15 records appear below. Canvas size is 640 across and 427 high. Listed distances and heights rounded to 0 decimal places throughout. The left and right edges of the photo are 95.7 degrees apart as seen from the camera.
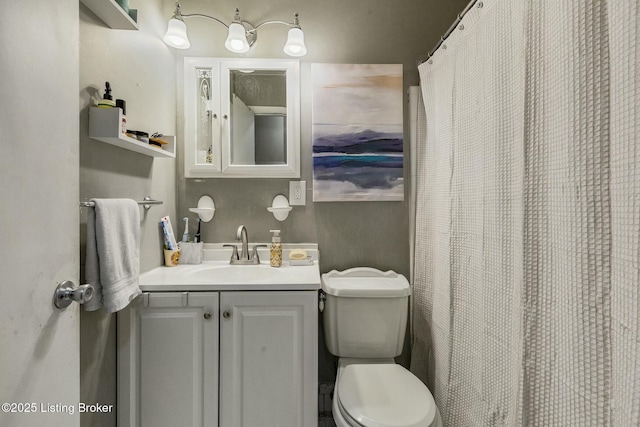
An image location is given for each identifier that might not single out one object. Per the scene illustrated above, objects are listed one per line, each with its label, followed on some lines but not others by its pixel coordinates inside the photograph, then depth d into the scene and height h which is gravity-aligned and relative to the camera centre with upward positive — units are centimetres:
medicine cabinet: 164 +52
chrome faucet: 157 -26
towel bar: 126 +3
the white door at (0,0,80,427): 56 -1
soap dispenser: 156 -23
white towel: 95 -16
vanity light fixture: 145 +89
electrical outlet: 168 +10
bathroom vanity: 118 -60
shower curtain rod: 104 +77
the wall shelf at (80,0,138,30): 95 +67
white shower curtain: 55 -1
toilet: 110 -66
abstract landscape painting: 167 +46
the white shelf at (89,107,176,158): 99 +29
